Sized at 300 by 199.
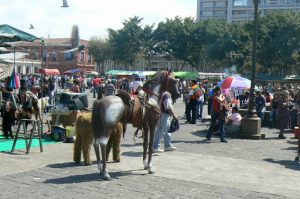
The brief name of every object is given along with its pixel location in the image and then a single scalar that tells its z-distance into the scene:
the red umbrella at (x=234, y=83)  17.44
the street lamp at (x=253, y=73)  14.14
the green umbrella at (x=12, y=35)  9.91
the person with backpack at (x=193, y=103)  17.88
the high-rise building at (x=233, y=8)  104.00
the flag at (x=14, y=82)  14.68
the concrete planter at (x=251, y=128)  13.94
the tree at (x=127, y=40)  68.75
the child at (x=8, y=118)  11.87
